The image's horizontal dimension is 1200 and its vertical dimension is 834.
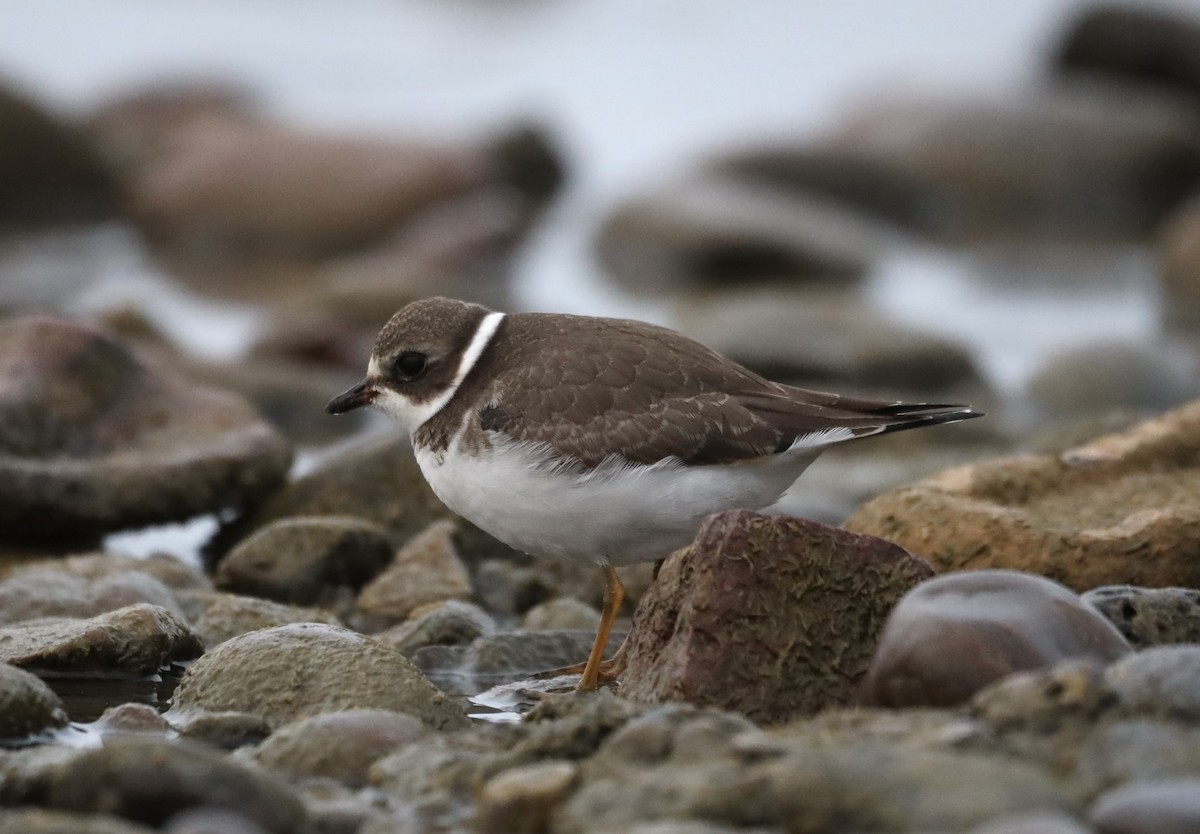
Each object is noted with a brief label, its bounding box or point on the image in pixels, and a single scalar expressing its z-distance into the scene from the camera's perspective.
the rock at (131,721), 10.65
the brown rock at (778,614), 10.15
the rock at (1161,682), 8.48
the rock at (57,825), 7.44
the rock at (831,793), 7.59
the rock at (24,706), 10.16
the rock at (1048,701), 8.40
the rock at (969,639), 9.02
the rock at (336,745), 9.55
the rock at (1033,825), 7.14
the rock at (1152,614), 10.41
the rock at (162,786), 8.22
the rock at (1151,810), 7.43
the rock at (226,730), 10.19
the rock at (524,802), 8.27
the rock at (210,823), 7.98
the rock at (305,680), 10.62
